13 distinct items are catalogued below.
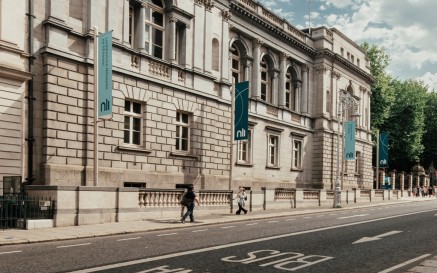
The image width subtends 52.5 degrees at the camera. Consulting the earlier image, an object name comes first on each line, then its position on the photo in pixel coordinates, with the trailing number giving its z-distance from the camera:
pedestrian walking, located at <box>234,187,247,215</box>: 24.30
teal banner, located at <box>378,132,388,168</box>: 49.38
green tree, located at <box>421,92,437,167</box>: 79.12
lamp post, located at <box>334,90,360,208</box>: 32.38
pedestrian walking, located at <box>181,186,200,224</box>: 19.81
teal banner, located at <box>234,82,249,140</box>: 30.00
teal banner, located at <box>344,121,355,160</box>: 39.97
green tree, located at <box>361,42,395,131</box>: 60.97
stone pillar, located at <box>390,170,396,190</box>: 60.01
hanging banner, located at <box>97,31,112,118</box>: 20.16
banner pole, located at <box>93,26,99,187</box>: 19.19
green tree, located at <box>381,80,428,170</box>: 65.50
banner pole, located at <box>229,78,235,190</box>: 26.84
